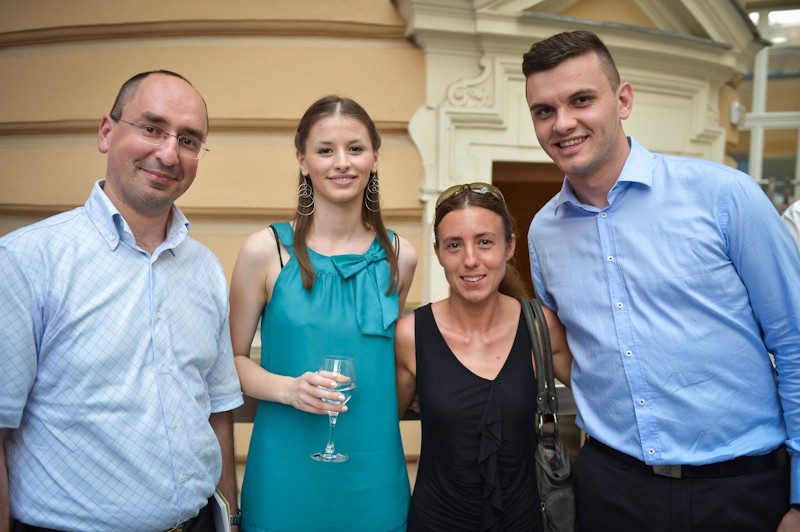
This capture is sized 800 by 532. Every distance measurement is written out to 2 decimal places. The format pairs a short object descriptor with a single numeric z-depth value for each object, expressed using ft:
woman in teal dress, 6.88
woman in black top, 6.61
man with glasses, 5.16
